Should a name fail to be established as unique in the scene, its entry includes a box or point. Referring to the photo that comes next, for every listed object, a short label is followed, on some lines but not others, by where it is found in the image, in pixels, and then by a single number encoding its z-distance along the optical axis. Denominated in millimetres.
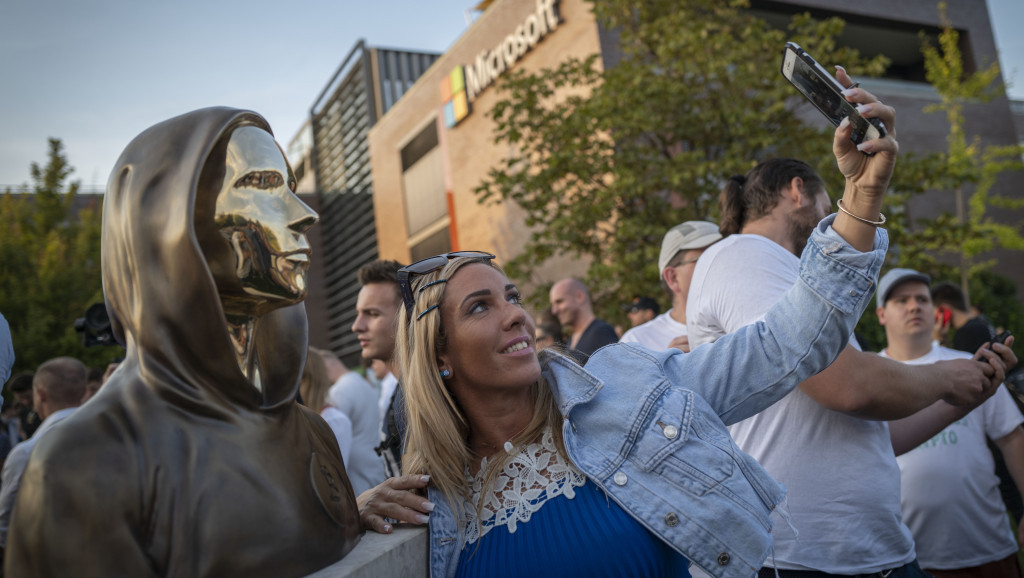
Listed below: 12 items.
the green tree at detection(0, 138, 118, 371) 16766
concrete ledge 1492
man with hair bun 2328
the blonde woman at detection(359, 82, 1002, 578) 1838
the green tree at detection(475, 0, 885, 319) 9758
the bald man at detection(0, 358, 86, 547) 4879
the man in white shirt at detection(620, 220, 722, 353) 4277
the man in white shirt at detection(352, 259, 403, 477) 3949
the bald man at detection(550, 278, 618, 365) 6438
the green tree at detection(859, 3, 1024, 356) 10477
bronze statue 1269
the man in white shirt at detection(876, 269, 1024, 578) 3787
